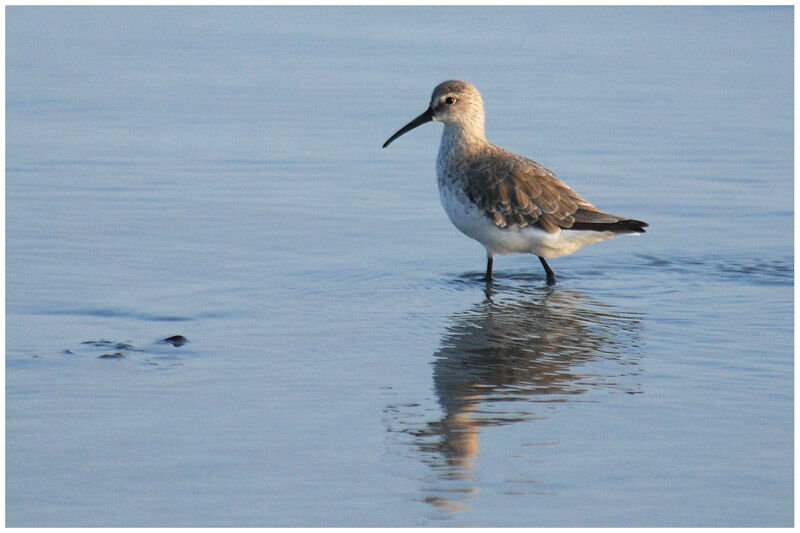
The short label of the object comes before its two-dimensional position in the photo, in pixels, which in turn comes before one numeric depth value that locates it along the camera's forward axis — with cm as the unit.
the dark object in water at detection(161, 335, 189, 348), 1405
